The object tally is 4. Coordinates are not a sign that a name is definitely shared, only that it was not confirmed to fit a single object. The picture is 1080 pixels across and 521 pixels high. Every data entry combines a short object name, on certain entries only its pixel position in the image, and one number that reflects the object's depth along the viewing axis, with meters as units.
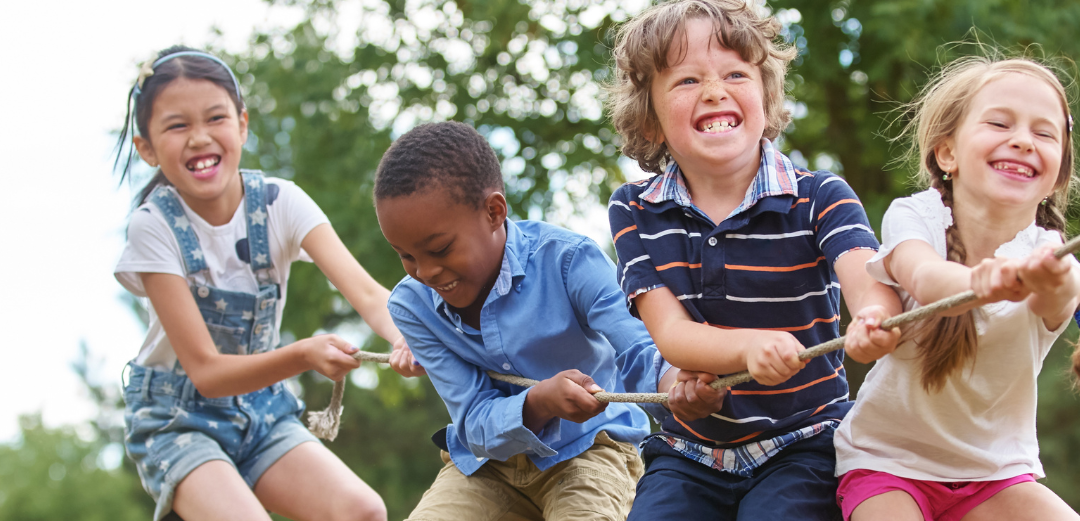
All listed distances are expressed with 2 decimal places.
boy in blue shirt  2.40
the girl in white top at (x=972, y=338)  1.99
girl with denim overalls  3.18
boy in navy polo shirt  2.19
